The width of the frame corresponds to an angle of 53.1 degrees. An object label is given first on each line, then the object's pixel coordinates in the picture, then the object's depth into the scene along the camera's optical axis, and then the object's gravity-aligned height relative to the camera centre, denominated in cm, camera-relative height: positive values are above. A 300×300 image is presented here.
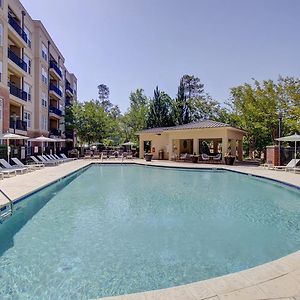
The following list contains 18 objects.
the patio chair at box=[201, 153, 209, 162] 2659 -92
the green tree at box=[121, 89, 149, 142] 4410 +426
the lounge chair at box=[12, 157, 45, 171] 1858 -120
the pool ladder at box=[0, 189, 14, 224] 737 -168
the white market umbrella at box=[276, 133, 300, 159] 1861 +62
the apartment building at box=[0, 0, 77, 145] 2216 +675
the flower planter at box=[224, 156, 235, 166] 2397 -98
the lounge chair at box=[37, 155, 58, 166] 2316 -114
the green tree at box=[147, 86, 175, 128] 4044 +496
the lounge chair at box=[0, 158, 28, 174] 1684 -110
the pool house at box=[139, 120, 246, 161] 2602 +83
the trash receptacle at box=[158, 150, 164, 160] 3164 -79
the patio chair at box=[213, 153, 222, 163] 2597 -90
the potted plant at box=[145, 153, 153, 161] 2789 -89
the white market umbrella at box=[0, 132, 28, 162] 1788 +62
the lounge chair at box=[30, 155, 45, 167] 2222 -111
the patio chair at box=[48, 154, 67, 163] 2621 -100
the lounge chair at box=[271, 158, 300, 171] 1867 -113
